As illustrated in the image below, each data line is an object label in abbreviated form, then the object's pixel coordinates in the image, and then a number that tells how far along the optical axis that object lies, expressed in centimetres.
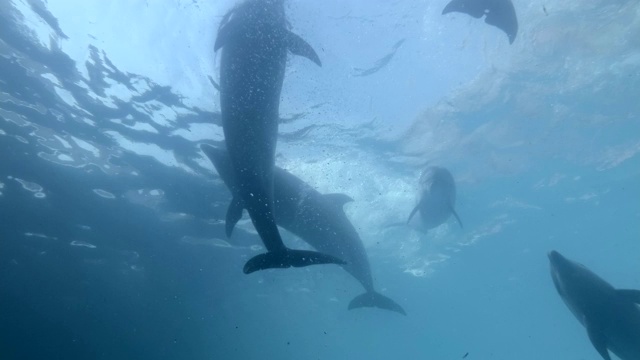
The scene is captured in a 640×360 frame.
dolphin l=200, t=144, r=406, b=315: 926
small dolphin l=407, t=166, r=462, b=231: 1215
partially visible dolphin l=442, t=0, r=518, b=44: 640
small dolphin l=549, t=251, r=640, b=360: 648
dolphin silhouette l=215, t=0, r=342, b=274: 452
